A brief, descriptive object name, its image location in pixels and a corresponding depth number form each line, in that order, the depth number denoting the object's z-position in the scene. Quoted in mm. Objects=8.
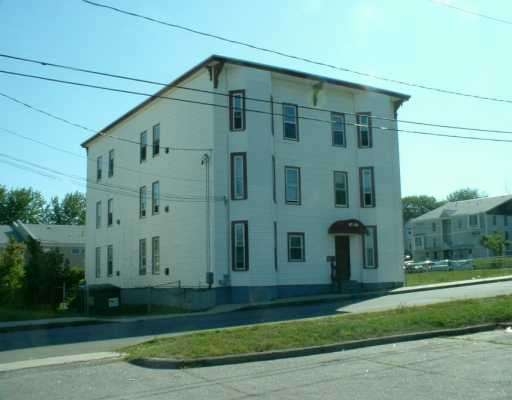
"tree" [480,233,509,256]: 59531
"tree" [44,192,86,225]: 95638
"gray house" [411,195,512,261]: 72000
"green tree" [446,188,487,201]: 138525
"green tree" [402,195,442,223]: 133375
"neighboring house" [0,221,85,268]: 65938
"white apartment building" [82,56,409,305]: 26438
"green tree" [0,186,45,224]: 88125
